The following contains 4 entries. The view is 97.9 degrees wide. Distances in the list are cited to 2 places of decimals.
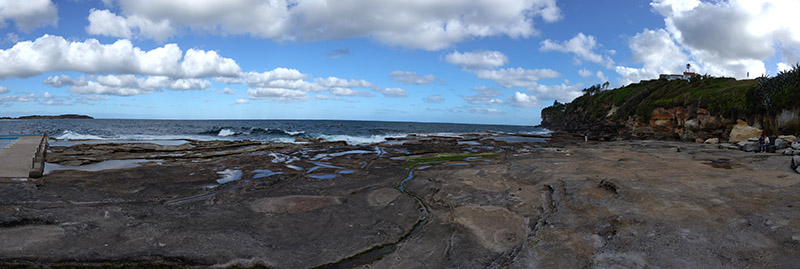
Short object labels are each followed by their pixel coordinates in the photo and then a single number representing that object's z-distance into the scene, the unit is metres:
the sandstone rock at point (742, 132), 26.80
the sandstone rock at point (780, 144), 18.83
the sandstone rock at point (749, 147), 19.92
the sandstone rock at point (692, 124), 36.97
